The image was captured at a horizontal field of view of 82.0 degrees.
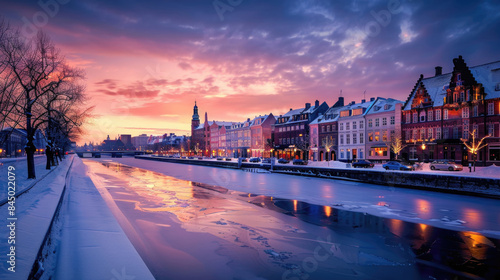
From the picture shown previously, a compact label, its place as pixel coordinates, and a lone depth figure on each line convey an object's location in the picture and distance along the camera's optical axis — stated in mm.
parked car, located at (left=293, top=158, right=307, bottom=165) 57294
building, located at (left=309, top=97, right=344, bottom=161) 68938
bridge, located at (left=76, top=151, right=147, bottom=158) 171288
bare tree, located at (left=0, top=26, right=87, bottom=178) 24988
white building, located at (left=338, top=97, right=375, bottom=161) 63188
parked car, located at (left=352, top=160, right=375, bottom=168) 46156
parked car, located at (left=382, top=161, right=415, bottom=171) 38094
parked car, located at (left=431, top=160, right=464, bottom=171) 36759
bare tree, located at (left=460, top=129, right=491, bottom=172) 38172
